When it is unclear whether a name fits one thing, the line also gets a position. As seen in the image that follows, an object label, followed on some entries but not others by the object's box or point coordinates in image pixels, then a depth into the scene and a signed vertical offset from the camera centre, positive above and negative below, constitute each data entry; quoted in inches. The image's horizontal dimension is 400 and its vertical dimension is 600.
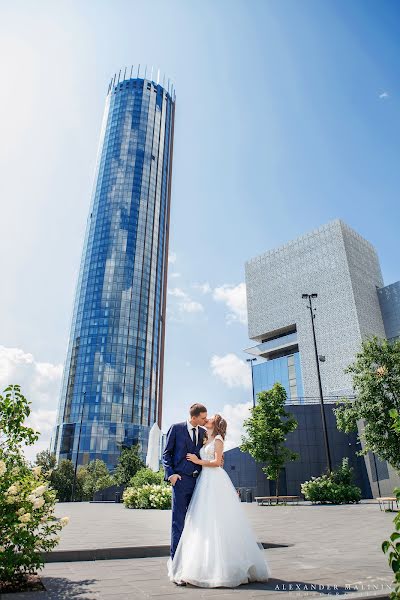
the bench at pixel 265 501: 930.4 -86.7
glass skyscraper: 3902.6 +1886.4
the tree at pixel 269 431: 1045.8 +95.9
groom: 201.3 +3.3
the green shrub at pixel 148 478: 994.1 -22.8
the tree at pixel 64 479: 2353.6 -64.1
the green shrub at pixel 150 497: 810.2 -57.0
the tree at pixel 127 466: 1636.3 +10.0
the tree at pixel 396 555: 106.5 -22.7
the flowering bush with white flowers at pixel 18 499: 164.1 -13.0
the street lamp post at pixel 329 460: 936.9 +18.9
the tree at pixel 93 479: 2723.9 -70.3
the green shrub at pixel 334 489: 890.7 -43.4
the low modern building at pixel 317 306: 2571.4 +1103.5
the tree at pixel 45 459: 2327.6 +53.8
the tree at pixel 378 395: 741.3 +136.0
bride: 175.8 -31.1
